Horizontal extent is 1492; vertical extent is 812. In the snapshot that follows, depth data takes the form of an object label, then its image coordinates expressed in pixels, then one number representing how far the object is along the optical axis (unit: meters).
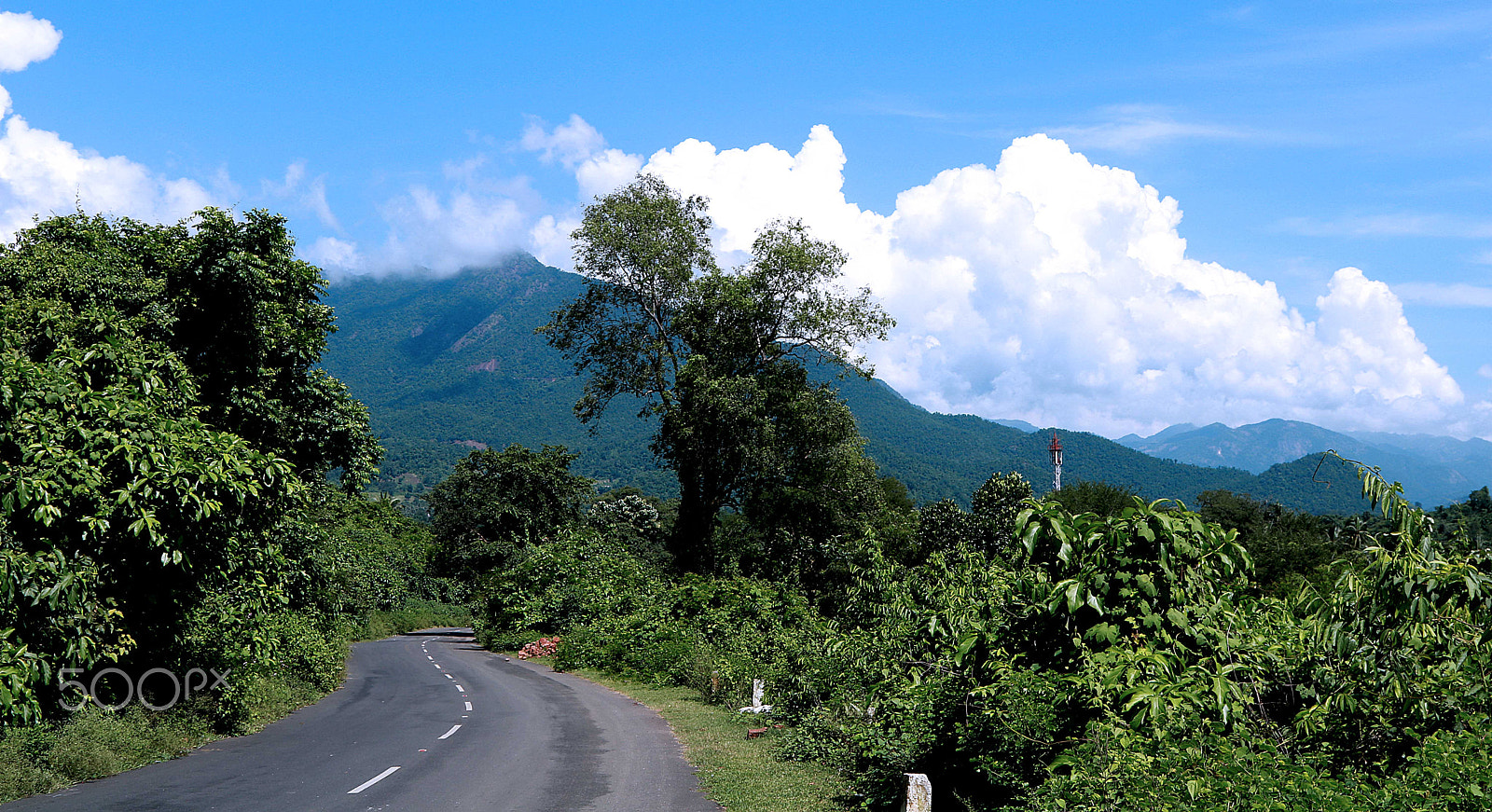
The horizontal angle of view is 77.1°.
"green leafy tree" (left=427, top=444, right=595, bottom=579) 56.84
